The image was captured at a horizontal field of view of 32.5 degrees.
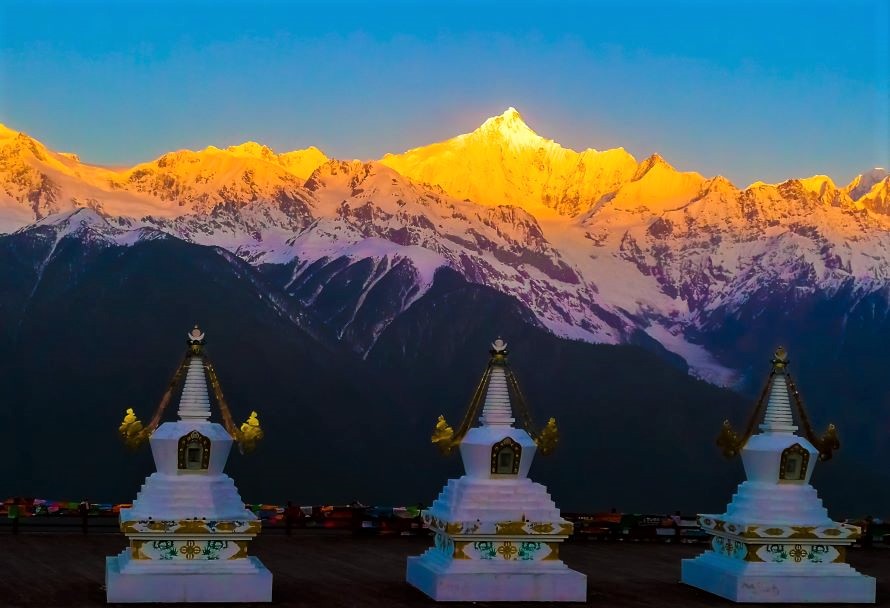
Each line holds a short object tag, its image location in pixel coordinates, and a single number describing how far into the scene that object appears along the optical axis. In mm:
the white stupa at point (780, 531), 25391
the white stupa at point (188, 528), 23641
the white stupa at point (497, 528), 24672
